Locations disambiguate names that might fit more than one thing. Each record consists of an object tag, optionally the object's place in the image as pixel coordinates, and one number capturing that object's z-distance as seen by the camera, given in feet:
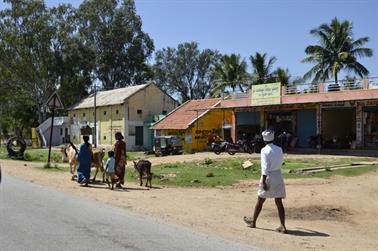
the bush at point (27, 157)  101.12
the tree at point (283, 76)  164.86
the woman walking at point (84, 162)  52.08
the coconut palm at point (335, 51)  148.97
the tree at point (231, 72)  185.88
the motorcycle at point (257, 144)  116.54
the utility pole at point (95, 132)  179.16
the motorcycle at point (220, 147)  117.50
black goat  51.98
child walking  50.60
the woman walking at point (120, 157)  50.52
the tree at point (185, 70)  243.81
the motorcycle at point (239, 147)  115.89
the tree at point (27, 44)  199.31
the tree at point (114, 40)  219.61
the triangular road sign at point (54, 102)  73.54
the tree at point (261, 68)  172.41
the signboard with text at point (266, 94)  116.15
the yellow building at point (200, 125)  137.17
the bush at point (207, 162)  86.43
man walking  28.91
